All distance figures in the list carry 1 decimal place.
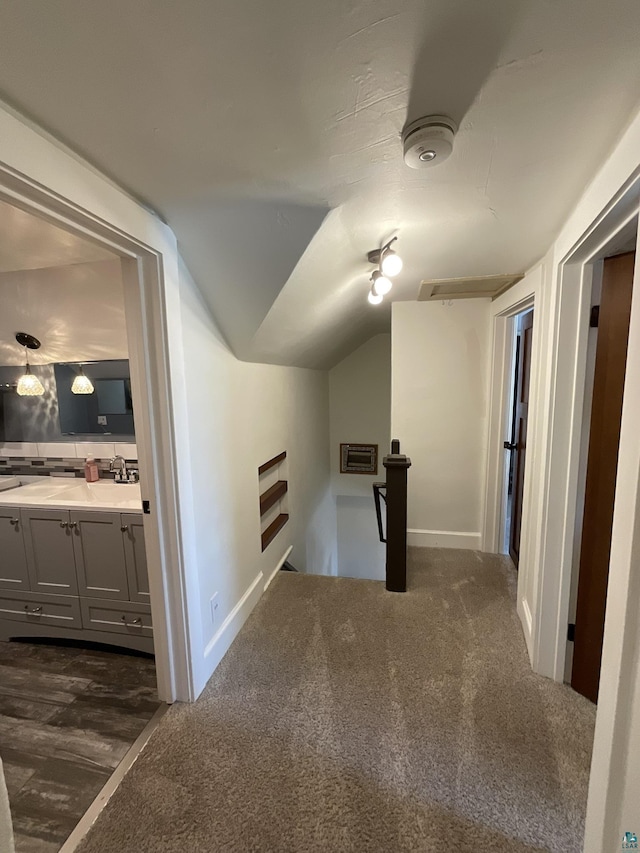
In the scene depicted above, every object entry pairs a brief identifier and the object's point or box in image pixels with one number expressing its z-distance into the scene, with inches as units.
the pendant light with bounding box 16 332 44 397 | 92.0
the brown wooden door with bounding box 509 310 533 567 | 98.6
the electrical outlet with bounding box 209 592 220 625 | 72.4
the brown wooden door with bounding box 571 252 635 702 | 52.4
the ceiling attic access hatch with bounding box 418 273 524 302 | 89.3
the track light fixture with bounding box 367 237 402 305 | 59.5
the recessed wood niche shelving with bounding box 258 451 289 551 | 108.2
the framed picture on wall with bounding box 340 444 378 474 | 204.1
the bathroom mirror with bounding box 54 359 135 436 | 94.7
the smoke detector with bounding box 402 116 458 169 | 35.1
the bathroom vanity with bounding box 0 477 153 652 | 77.8
